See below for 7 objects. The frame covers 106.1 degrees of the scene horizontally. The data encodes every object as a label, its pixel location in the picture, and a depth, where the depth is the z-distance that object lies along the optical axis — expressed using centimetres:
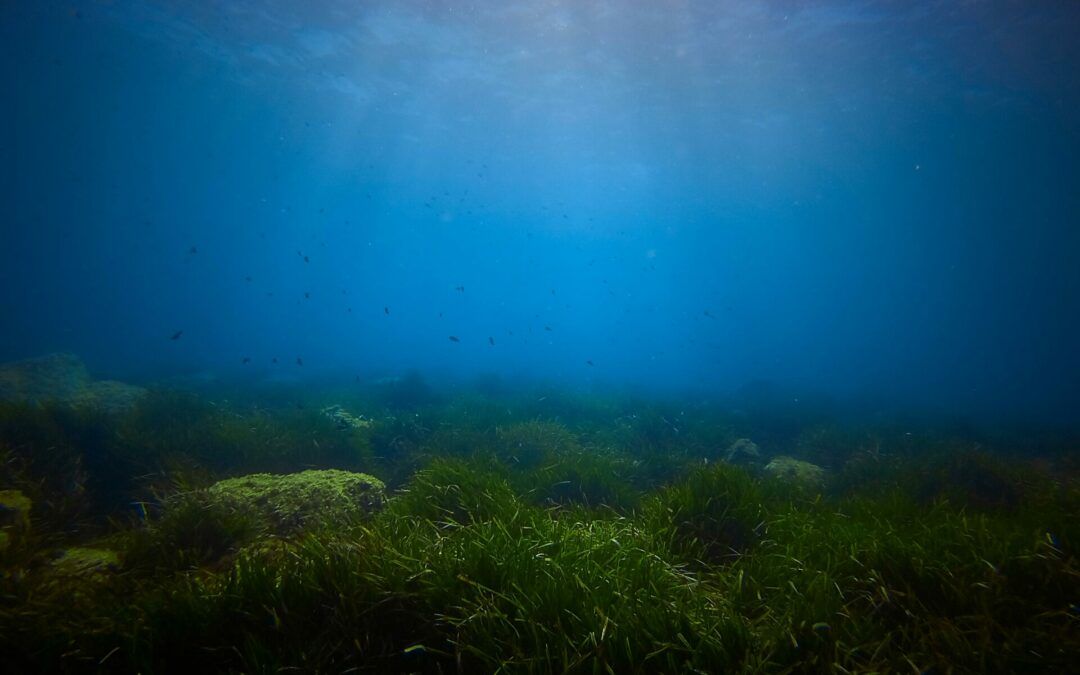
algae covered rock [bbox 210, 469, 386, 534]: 475
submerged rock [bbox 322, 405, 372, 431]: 977
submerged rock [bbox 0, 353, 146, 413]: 1184
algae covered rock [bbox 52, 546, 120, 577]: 364
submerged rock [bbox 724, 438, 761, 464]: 1046
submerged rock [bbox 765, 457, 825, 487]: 868
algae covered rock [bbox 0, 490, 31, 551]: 384
